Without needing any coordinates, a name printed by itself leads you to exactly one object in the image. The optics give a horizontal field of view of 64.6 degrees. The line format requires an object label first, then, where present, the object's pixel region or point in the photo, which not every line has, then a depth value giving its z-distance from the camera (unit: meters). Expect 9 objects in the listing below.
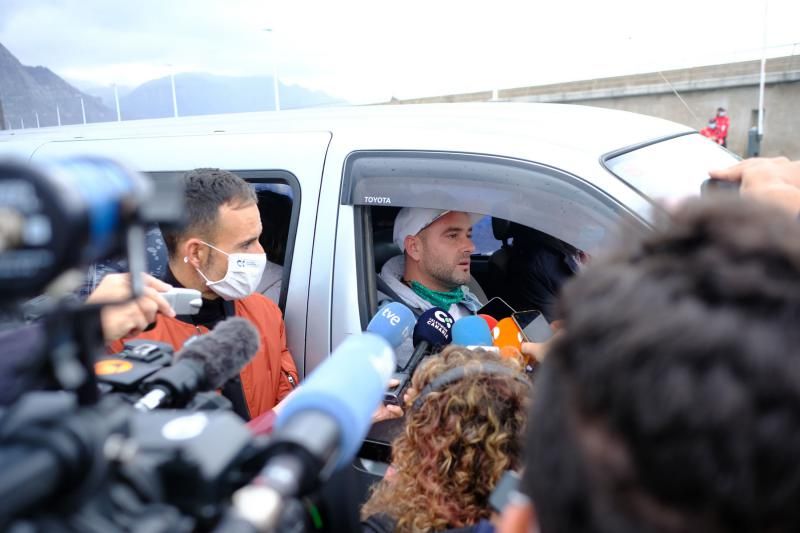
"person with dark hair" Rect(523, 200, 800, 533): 0.56
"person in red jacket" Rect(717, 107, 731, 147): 18.82
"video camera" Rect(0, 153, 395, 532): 0.58
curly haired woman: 1.53
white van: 2.18
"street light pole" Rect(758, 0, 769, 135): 18.94
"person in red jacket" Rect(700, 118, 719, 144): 18.64
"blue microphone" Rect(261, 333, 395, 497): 0.72
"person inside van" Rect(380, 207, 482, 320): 3.20
